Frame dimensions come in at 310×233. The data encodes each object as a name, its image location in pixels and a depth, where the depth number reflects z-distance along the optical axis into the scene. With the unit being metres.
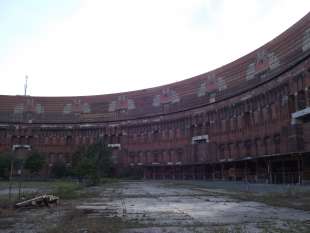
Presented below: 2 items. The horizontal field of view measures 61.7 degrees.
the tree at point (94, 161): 29.71
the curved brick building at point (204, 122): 28.40
